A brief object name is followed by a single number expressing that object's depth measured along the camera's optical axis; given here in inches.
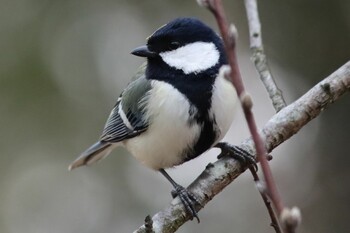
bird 113.5
